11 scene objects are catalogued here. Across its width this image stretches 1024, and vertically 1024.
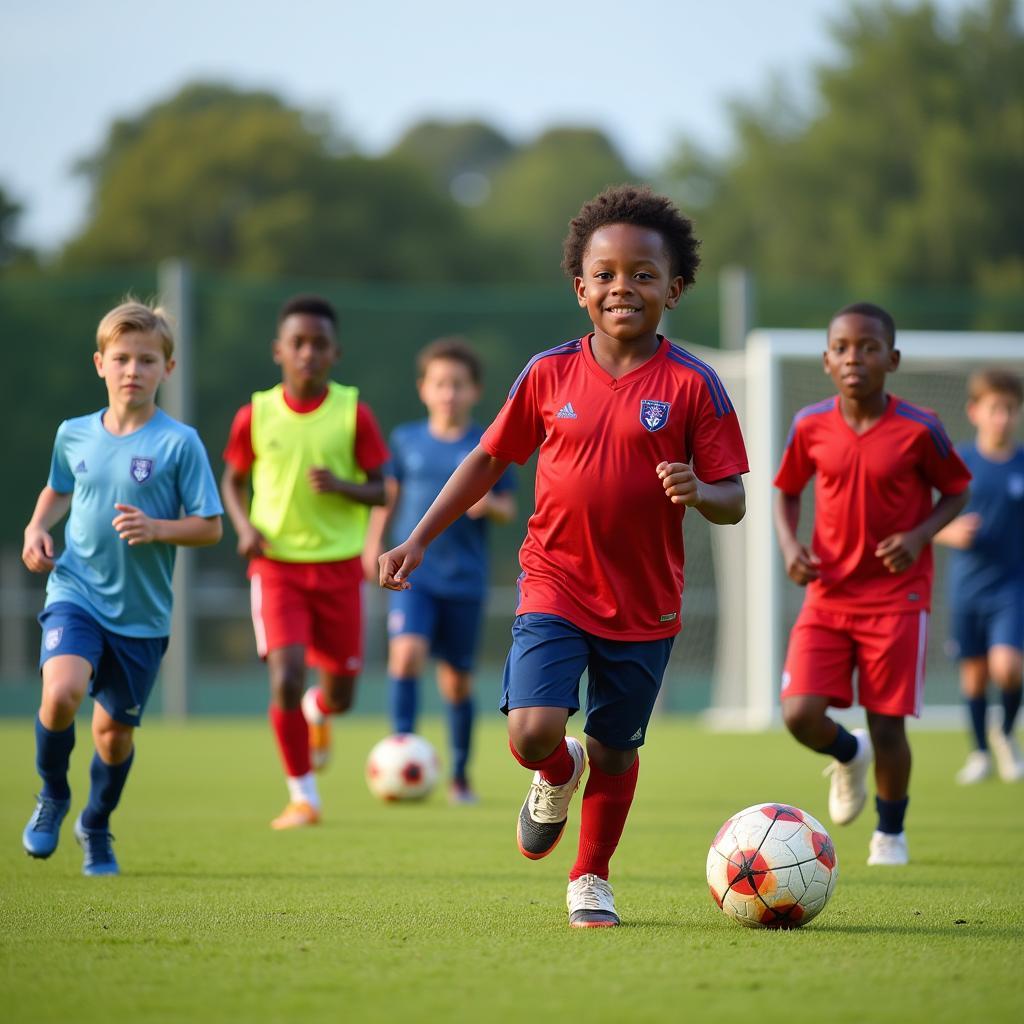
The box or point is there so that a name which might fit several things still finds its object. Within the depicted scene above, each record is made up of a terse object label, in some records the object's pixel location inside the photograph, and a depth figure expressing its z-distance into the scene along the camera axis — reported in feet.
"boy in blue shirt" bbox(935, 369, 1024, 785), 60.59
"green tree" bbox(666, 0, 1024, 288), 237.86
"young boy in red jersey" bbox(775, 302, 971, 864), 39.81
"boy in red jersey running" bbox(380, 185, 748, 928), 30.09
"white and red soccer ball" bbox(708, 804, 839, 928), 30.04
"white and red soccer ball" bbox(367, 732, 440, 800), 53.83
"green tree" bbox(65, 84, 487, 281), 224.12
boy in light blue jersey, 36.60
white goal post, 86.74
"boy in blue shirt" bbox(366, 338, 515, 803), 55.72
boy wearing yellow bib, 48.16
